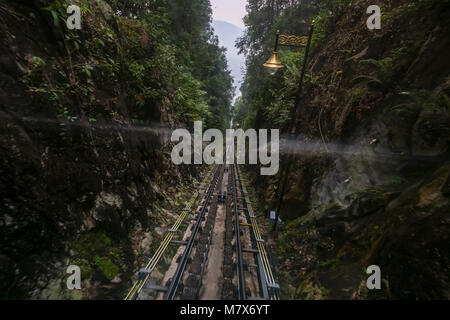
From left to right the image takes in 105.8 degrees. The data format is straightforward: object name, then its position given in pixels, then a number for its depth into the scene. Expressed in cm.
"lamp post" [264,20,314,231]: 562
